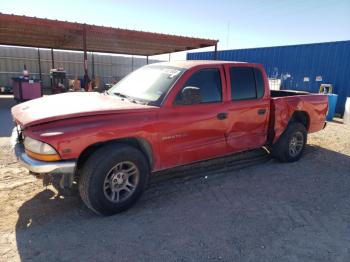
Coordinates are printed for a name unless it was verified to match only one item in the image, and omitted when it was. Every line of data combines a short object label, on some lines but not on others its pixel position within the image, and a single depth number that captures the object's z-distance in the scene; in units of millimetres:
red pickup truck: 3129
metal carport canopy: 10508
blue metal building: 12043
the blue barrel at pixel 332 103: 11438
